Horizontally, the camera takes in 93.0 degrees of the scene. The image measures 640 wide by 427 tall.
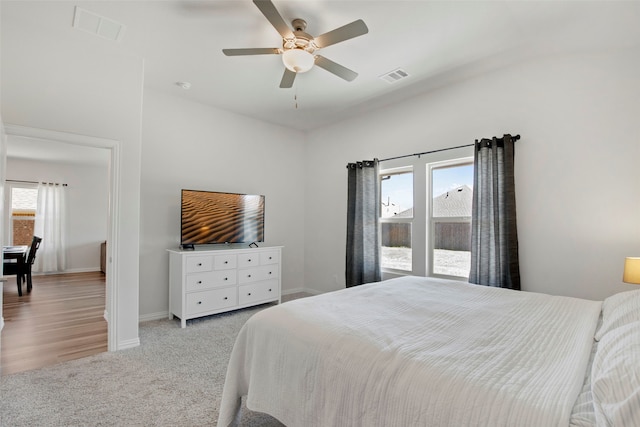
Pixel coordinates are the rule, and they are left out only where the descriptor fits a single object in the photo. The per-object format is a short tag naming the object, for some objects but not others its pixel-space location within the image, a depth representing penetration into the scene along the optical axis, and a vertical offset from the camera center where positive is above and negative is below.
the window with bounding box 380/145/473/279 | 3.44 +0.10
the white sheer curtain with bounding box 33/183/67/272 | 6.52 -0.13
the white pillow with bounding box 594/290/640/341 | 1.33 -0.42
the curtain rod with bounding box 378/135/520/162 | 2.95 +0.84
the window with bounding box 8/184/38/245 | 6.38 +0.19
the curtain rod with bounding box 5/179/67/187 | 6.27 +0.84
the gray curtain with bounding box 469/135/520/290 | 2.91 +0.05
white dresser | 3.49 -0.73
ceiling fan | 2.01 +1.30
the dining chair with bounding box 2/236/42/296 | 4.75 -0.72
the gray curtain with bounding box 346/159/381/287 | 4.07 -0.08
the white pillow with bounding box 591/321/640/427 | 0.75 -0.45
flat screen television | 3.76 +0.06
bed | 0.89 -0.52
